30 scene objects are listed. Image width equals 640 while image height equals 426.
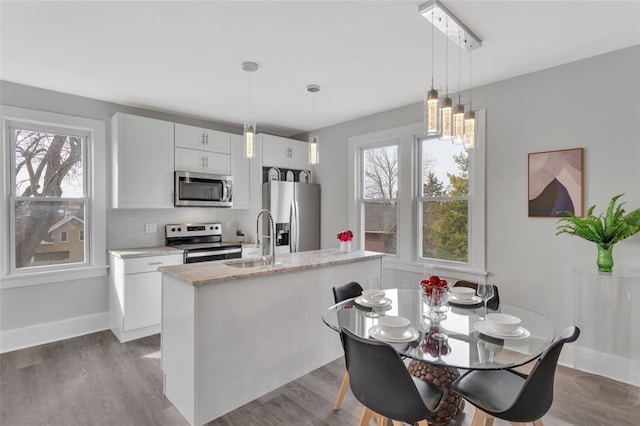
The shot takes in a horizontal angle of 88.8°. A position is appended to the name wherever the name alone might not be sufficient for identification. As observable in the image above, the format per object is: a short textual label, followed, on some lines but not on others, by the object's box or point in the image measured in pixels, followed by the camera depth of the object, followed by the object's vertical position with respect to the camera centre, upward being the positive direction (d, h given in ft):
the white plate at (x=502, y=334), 5.53 -2.15
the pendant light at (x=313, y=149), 9.66 +1.77
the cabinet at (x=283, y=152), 15.31 +2.76
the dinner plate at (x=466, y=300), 7.32 -2.10
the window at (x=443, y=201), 11.59 +0.28
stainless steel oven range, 12.75 -1.47
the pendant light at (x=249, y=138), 8.39 +1.83
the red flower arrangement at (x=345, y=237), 10.92 -0.95
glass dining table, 4.93 -2.21
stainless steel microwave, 13.28 +0.83
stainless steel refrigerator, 14.82 -0.15
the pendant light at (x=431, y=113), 6.09 +1.79
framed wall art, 9.04 +0.72
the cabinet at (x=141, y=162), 11.96 +1.81
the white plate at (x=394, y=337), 5.44 -2.17
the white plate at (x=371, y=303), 7.11 -2.07
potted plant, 7.77 -0.51
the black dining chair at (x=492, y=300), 7.29 -2.15
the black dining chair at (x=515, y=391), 4.72 -3.02
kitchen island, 6.82 -2.83
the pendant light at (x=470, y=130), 6.78 +1.62
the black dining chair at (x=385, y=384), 4.75 -2.67
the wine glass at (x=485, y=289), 6.31 -1.59
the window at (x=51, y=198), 10.64 +0.44
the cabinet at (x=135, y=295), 11.18 -3.02
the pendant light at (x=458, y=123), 6.67 +1.74
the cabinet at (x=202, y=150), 13.38 +2.55
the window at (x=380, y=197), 13.73 +0.48
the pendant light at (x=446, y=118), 6.25 +1.76
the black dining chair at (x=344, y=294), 7.34 -2.20
